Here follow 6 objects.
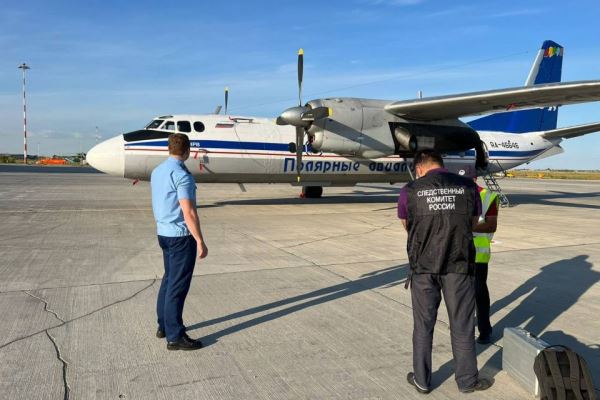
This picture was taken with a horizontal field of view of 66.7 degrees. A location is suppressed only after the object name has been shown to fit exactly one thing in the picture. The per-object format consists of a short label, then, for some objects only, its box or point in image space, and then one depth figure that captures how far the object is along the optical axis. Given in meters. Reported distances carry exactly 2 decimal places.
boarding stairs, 18.83
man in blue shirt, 4.18
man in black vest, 3.47
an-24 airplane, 14.38
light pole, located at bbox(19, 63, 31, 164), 65.00
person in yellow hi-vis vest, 4.39
